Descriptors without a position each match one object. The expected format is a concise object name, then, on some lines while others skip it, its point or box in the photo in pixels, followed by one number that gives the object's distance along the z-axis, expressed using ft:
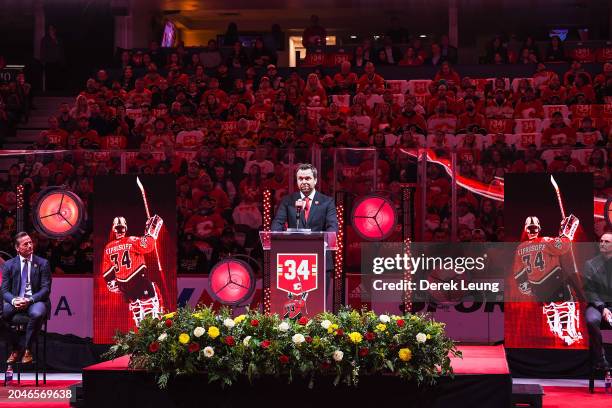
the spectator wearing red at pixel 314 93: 55.21
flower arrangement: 24.31
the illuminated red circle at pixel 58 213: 39.83
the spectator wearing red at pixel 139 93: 58.29
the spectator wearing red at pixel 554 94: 54.39
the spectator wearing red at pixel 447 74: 57.47
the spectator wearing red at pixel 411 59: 61.52
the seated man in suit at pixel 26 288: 36.83
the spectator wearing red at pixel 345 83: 57.47
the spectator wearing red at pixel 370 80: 56.70
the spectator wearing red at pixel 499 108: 52.85
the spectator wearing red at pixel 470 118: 51.24
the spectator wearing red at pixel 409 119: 50.86
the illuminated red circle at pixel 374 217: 38.27
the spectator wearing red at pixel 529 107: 52.75
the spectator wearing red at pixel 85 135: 51.11
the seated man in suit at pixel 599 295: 35.37
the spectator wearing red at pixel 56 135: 50.51
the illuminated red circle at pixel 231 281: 39.34
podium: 27.61
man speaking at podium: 30.17
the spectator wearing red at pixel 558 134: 48.85
